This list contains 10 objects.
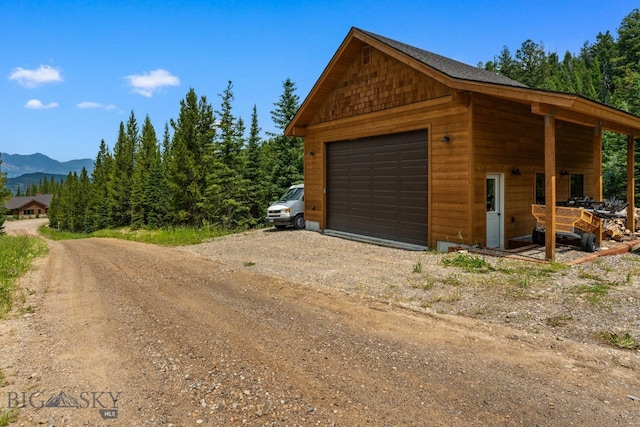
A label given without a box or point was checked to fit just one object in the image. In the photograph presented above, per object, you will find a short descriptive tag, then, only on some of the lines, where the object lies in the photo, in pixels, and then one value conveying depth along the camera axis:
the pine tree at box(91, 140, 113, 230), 47.44
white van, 16.30
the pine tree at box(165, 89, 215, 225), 31.20
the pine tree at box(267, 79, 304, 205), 25.06
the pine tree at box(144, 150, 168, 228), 38.91
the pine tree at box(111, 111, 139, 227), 44.97
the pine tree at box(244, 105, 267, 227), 23.98
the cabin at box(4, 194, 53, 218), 103.24
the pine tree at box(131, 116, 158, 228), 41.59
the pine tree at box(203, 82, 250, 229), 22.48
